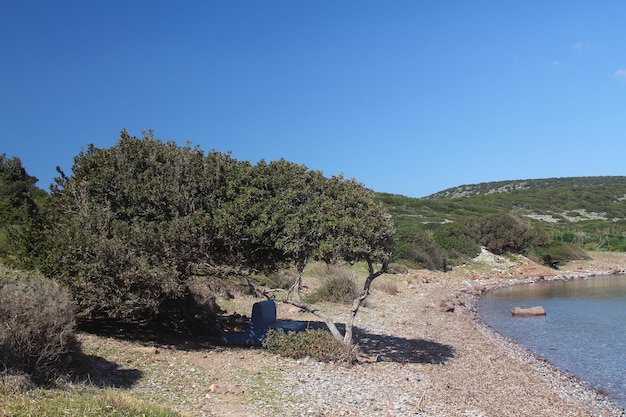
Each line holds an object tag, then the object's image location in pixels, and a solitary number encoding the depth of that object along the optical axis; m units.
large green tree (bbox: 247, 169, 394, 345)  11.66
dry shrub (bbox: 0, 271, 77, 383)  7.73
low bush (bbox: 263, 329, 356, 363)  12.27
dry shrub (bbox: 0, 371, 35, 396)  6.93
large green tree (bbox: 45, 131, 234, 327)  11.18
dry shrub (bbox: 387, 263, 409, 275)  38.81
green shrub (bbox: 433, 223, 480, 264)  49.47
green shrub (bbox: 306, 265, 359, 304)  23.14
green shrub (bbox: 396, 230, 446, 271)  43.56
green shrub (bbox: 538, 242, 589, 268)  52.50
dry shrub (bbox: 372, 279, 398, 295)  29.59
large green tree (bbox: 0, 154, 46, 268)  12.23
